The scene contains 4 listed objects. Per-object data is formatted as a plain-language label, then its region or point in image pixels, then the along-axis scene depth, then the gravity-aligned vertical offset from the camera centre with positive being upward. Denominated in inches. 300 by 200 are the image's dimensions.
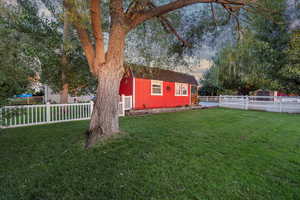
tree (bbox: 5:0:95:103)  226.5 +82.0
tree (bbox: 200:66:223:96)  1005.8 +70.9
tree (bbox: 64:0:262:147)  132.5 +36.3
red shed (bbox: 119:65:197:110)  376.4 +22.1
